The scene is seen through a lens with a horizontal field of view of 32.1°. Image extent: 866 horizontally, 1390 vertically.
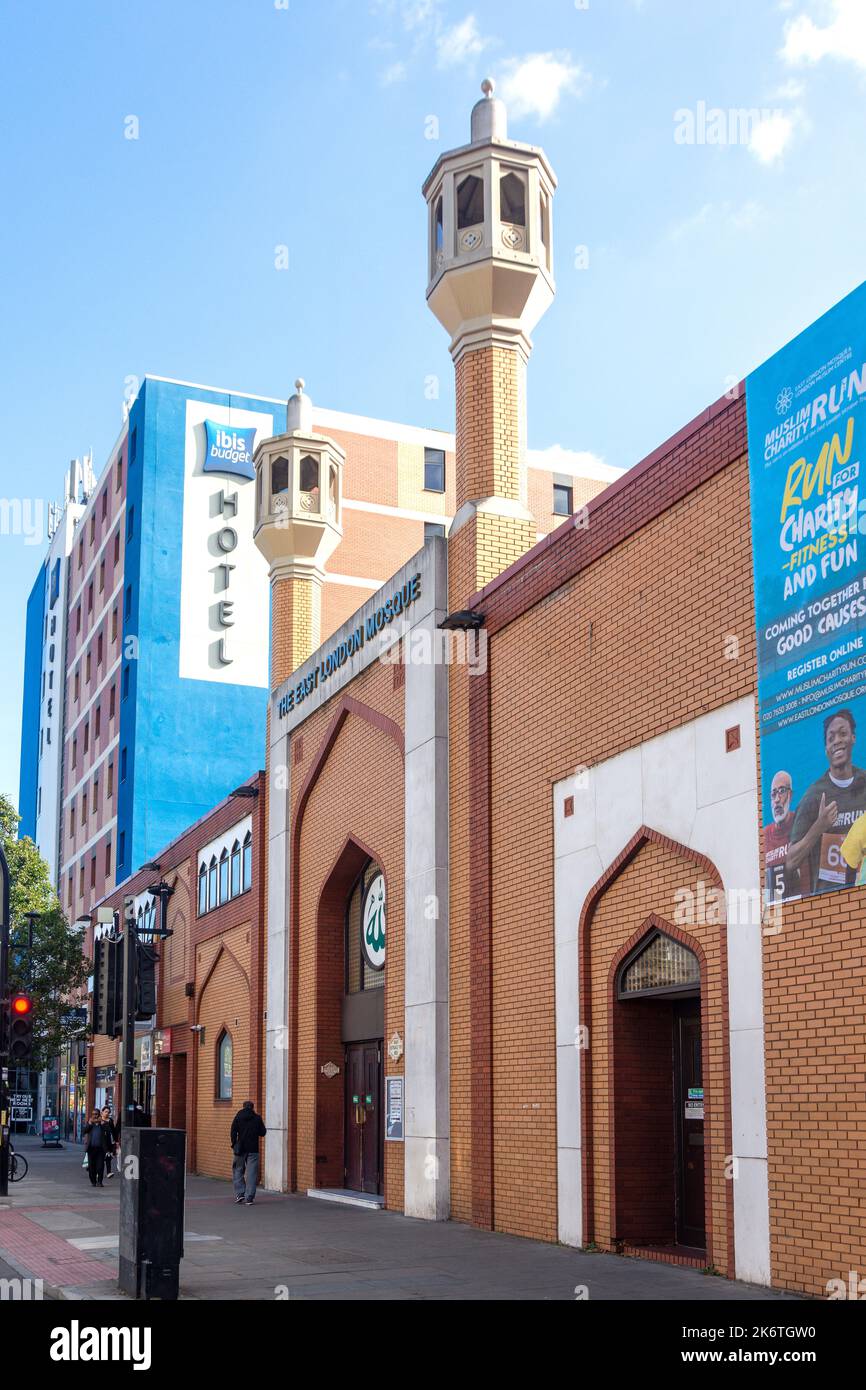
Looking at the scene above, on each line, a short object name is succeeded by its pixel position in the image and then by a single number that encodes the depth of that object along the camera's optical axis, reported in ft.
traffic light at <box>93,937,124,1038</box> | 51.85
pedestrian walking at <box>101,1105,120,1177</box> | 91.94
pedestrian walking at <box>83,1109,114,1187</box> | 87.86
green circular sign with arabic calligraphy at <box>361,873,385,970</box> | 71.26
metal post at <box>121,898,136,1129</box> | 49.90
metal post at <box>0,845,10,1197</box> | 73.32
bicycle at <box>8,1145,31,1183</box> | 90.33
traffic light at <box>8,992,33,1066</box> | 74.02
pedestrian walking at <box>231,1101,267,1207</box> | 69.31
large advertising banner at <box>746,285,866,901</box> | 34.71
